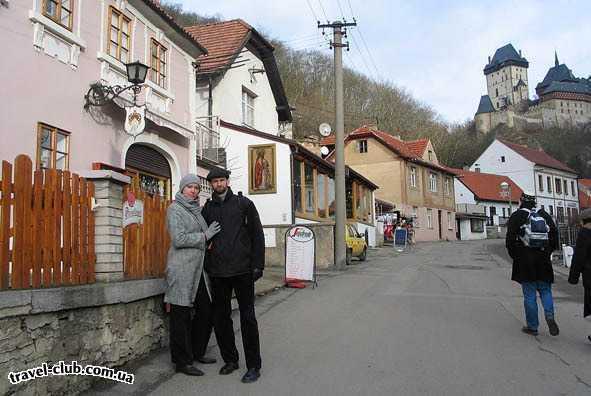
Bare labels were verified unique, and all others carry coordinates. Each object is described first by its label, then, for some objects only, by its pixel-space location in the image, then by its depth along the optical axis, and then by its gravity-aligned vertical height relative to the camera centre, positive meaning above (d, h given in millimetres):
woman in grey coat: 5211 -246
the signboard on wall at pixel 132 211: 5770 +338
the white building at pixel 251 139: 18734 +3486
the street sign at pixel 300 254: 11992 -362
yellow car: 19556 -304
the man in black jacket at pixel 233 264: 5125 -233
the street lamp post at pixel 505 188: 34916 +2970
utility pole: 17172 +2025
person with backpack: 6871 -303
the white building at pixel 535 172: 64688 +7444
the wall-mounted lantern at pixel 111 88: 10578 +3022
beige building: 41500 +4951
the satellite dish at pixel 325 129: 28172 +5636
